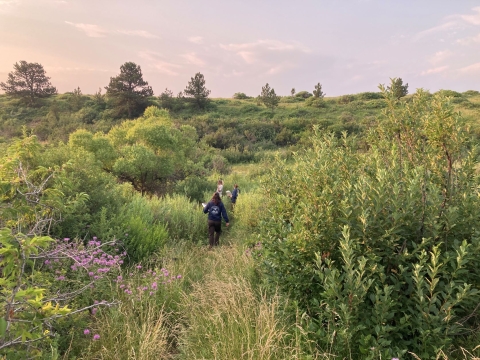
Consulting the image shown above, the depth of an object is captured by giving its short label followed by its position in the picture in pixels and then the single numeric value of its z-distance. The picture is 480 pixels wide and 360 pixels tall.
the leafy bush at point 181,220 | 7.86
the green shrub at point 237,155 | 26.25
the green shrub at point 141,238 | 5.84
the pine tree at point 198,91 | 49.34
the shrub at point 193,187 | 12.89
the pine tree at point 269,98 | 49.75
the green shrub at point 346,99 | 53.22
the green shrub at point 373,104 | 45.25
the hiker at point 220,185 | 10.74
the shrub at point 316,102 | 49.43
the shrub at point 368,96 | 53.68
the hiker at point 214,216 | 7.77
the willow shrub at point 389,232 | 2.29
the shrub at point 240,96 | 66.86
